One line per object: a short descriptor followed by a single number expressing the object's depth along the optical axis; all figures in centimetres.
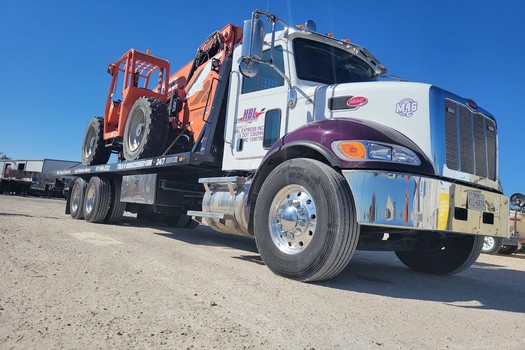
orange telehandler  677
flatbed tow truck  382
